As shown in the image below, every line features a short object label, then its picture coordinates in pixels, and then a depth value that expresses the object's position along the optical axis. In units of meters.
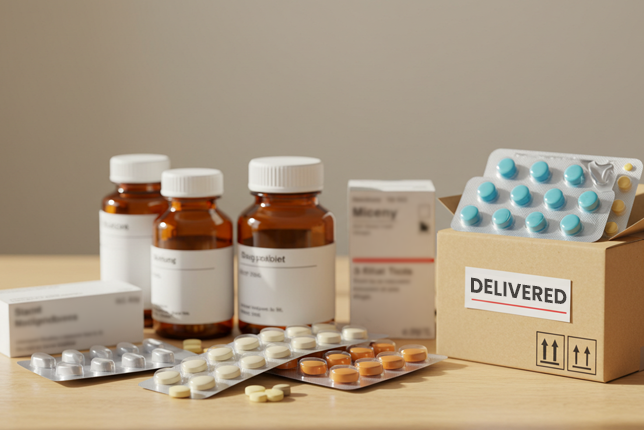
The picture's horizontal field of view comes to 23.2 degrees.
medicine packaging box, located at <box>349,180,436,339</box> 0.86
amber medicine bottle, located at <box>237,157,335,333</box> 0.84
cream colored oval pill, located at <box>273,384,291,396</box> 0.77
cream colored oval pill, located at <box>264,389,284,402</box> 0.76
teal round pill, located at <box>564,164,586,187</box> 0.81
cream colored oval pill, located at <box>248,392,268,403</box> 0.76
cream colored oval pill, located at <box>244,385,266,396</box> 0.77
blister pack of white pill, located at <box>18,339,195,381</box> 0.79
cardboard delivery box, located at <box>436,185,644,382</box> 0.78
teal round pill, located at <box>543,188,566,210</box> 0.80
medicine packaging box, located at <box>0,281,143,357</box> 0.83
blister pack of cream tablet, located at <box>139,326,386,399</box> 0.77
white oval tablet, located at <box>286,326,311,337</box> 0.82
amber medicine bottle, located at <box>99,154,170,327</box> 0.88
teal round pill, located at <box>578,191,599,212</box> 0.79
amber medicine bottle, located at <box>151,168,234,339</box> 0.85
